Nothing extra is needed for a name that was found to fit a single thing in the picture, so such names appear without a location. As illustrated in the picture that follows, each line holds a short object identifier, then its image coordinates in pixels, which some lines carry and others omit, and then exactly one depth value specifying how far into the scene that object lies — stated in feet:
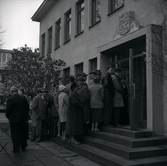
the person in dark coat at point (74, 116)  26.37
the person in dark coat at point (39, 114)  32.58
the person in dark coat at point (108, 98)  27.40
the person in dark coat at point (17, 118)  25.98
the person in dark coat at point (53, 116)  32.27
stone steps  20.21
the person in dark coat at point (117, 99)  27.27
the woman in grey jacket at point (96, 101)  27.53
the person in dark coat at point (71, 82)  29.20
